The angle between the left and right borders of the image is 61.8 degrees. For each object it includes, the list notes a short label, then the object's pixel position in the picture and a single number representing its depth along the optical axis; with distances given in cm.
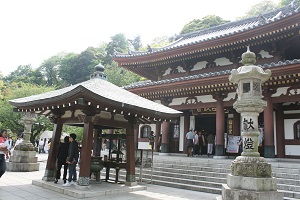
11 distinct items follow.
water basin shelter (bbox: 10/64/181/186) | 755
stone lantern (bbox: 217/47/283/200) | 580
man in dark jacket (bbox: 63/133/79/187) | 810
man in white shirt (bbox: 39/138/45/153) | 2872
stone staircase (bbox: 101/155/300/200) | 827
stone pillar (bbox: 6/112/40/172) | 1228
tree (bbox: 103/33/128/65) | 5957
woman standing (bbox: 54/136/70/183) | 870
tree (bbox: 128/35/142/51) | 7181
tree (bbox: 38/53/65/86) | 5787
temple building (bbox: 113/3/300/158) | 1170
